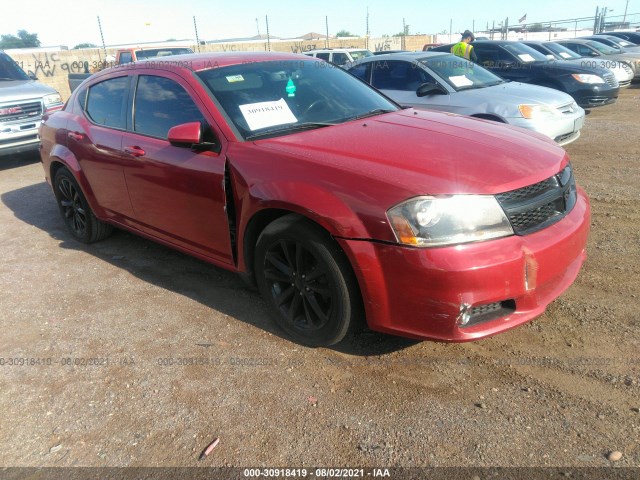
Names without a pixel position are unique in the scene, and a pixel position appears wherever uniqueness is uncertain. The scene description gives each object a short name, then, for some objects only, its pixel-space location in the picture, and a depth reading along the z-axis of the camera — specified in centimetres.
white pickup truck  822
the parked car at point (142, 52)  1630
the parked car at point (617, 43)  1756
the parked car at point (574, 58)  1229
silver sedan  653
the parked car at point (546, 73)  1018
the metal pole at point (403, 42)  2952
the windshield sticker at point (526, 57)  1030
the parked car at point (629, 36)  2103
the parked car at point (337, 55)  1791
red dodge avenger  245
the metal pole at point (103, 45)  1790
